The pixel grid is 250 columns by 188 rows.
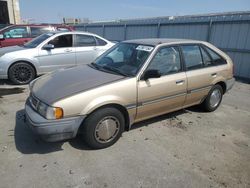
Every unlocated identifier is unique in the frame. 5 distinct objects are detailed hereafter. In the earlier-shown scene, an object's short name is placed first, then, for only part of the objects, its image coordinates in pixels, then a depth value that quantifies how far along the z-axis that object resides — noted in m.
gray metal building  8.95
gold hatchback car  3.10
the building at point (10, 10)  20.86
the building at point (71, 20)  30.80
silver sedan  6.57
